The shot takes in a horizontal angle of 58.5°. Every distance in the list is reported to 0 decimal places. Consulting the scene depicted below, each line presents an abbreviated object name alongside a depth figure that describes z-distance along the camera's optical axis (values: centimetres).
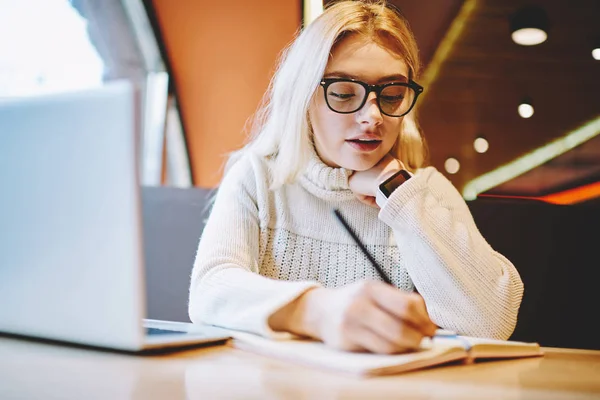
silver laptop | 50
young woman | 107
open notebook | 54
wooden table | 45
